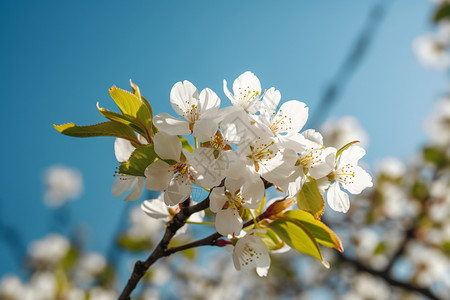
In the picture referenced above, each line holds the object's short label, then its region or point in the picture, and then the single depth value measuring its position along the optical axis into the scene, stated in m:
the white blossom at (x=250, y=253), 0.86
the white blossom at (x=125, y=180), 0.89
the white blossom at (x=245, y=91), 0.83
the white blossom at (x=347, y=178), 0.90
